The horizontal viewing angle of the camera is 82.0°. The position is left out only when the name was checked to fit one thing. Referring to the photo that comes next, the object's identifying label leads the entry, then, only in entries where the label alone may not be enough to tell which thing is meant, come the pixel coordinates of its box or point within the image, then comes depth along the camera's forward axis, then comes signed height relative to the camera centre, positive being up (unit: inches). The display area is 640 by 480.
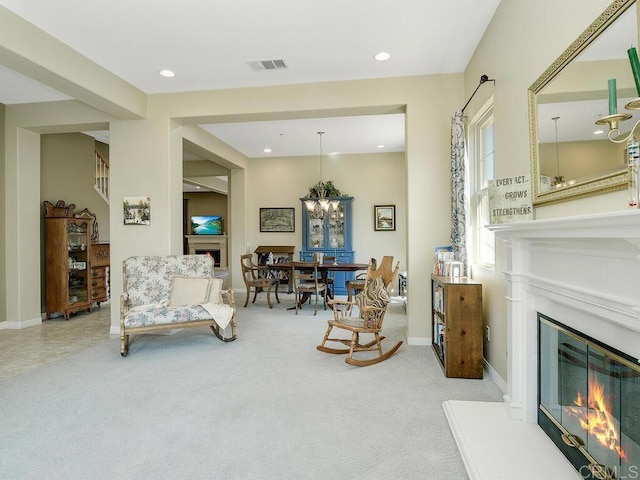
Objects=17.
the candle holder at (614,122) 54.0 +17.6
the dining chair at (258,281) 245.6 -27.9
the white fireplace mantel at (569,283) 50.3 -8.0
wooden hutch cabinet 213.5 -13.4
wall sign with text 89.7 +10.0
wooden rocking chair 137.1 -29.5
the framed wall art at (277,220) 317.4 +17.3
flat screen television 516.1 +22.5
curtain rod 116.1 +50.8
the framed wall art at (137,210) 179.2 +14.8
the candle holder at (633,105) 50.4 +18.7
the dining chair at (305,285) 224.7 -28.5
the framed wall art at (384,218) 301.6 +17.5
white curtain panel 137.6 +18.0
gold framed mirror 54.7 +23.0
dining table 229.5 -17.5
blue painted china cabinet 300.7 +4.6
